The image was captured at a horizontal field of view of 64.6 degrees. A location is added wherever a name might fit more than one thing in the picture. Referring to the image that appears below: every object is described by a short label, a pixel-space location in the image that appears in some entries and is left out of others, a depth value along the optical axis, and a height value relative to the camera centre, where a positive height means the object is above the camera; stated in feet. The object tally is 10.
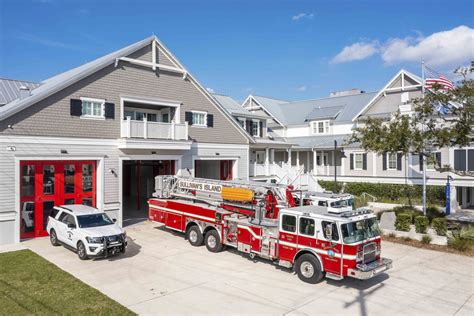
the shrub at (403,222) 60.86 -9.82
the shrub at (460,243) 53.67 -11.84
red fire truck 37.22 -7.48
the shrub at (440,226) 57.41 -9.95
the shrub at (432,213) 72.63 -10.57
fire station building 55.57 +5.37
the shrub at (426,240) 57.47 -11.99
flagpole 69.56 -3.30
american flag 64.87 +14.39
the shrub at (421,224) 59.07 -9.82
